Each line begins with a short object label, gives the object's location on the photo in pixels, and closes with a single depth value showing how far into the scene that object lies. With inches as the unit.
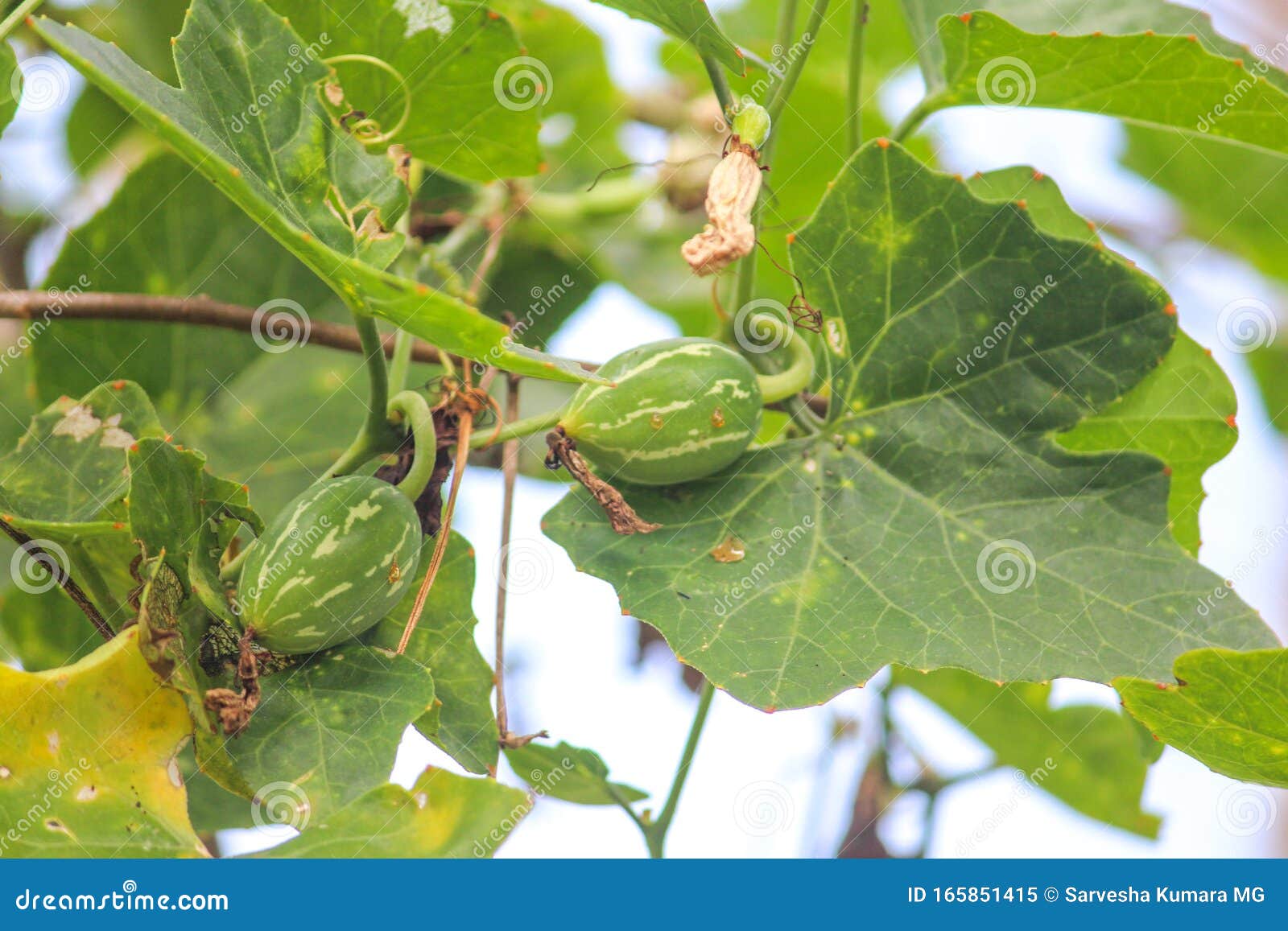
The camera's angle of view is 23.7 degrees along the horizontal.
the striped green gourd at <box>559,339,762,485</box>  18.6
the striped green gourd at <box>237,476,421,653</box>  17.9
